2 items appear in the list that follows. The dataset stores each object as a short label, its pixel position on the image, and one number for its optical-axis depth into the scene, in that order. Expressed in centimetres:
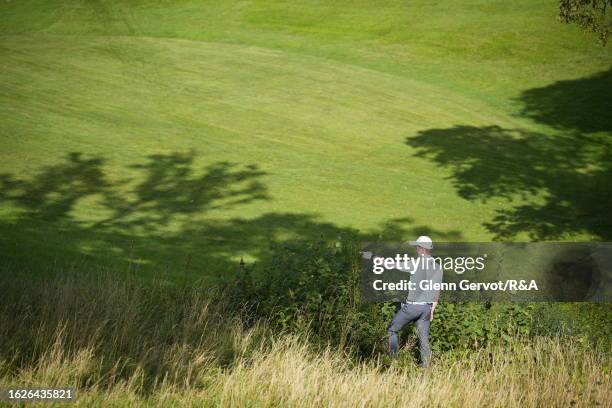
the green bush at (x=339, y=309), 2092
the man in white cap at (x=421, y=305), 1873
